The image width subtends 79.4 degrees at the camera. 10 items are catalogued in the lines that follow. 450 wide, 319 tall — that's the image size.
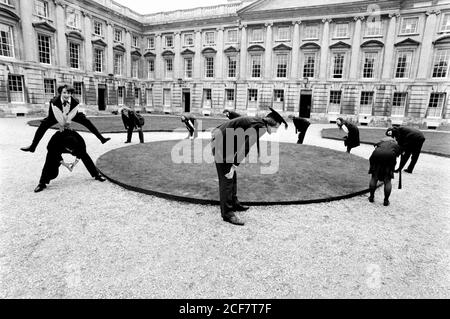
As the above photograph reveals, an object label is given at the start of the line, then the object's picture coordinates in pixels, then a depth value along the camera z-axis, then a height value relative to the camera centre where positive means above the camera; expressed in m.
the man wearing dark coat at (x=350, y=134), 9.72 -0.84
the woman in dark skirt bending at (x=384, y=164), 5.40 -1.03
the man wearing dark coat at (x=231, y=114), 10.48 -0.29
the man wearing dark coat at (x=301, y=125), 12.52 -0.74
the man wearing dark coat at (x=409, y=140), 7.80 -0.79
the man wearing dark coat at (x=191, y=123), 13.20 -0.91
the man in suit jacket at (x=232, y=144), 4.26 -0.60
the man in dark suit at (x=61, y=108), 5.69 -0.16
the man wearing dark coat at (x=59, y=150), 5.77 -1.08
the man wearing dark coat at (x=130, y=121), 11.77 -0.77
